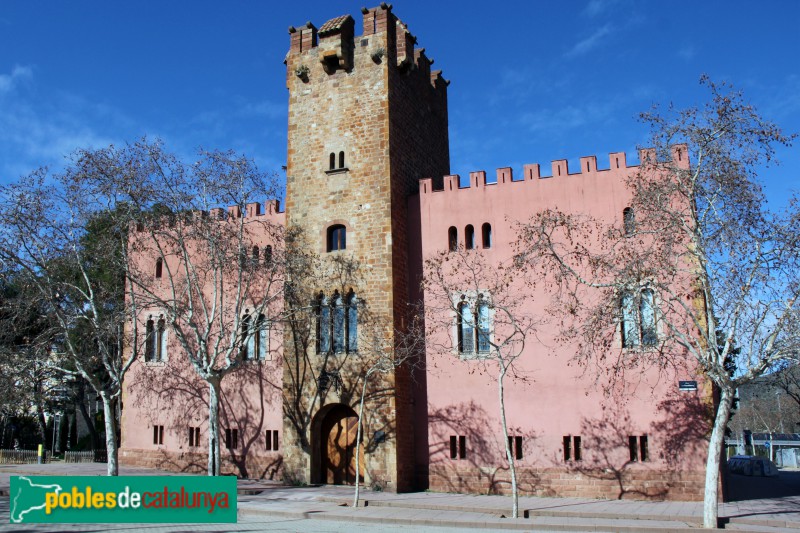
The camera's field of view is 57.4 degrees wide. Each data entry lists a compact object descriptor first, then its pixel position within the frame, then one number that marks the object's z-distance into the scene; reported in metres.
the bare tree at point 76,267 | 20.25
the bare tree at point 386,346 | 20.41
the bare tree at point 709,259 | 14.79
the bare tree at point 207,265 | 20.20
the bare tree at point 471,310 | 20.50
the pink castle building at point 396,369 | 19.33
